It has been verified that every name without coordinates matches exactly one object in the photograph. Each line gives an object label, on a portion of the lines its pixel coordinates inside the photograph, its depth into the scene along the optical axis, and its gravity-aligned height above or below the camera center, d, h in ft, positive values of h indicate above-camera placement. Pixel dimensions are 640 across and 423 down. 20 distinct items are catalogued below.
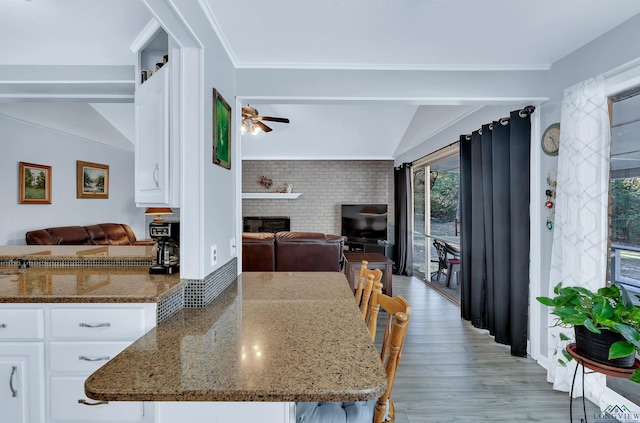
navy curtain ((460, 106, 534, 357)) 8.41 -0.58
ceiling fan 11.90 +3.74
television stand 20.08 -2.43
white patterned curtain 6.50 +0.41
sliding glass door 14.80 +0.10
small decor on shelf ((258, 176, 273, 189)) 21.34 +1.91
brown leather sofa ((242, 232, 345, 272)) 11.41 -1.58
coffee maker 5.89 -0.82
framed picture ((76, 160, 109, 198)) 16.63 +1.67
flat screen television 20.85 -0.83
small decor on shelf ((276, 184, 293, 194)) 21.10 +1.42
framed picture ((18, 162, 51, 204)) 13.41 +1.16
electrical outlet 5.64 -0.83
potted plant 4.19 -1.58
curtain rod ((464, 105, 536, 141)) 8.08 +2.60
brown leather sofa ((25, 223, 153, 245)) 13.23 -1.26
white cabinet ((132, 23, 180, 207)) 5.16 +1.26
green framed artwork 5.75 +1.55
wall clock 7.58 +1.76
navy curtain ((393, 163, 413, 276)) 18.67 -0.92
